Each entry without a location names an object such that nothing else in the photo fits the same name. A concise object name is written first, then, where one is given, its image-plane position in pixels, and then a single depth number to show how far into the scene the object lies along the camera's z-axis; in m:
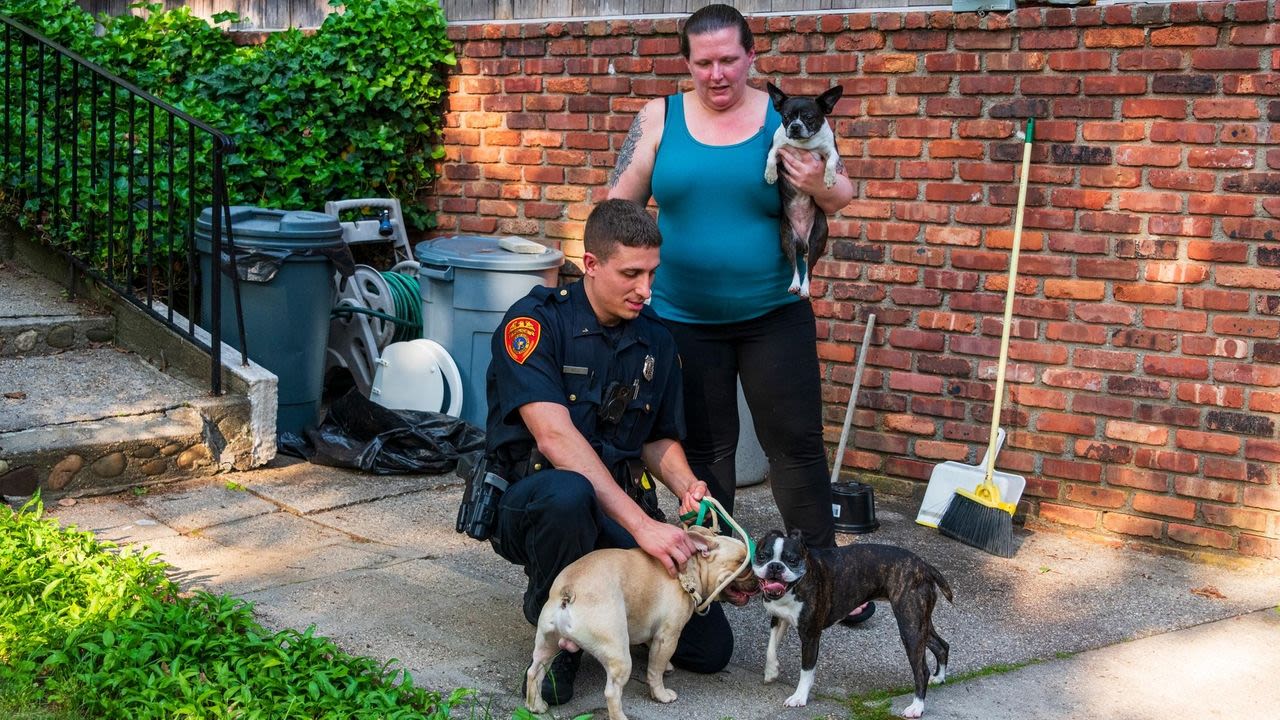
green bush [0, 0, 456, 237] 7.04
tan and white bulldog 3.16
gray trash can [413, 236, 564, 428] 6.25
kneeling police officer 3.36
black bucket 5.29
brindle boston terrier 3.36
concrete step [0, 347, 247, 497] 5.08
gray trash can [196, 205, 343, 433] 6.04
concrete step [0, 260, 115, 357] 5.95
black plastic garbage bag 5.88
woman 3.84
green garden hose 6.93
